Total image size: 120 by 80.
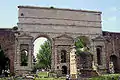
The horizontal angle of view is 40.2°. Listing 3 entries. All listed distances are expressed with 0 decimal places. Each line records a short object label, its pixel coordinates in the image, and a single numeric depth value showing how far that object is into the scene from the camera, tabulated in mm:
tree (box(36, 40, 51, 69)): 38963
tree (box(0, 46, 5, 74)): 20297
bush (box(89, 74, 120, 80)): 12793
